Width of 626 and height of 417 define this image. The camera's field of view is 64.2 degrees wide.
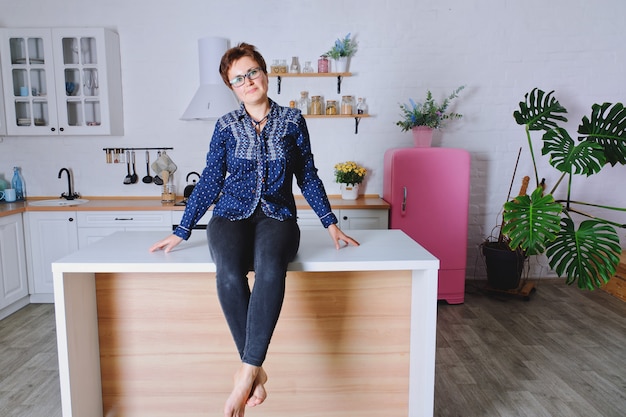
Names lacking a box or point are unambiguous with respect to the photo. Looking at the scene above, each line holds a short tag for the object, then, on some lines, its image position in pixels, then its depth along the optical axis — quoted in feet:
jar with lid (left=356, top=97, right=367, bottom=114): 13.07
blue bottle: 13.07
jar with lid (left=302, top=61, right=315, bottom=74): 12.89
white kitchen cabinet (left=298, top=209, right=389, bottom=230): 11.95
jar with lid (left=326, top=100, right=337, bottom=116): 12.90
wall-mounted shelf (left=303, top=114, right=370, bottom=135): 12.91
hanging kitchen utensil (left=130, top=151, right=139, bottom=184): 13.32
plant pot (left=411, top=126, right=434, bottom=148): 12.19
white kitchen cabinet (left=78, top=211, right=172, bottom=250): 11.86
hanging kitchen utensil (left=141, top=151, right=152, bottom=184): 13.37
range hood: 11.45
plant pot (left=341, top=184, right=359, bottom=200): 12.67
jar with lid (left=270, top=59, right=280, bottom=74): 12.75
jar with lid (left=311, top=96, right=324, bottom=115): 12.94
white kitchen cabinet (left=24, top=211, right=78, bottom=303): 11.79
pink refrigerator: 11.76
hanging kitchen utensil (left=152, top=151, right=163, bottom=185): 13.35
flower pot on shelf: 12.76
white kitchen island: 6.29
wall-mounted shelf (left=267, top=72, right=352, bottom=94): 12.73
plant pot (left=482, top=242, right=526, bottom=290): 12.11
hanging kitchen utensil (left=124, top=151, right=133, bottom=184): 13.34
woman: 5.28
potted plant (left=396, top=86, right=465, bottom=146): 12.25
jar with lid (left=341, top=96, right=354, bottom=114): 12.94
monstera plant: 9.02
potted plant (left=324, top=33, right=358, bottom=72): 12.67
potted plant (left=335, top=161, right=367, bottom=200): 12.61
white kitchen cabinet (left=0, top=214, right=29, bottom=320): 11.03
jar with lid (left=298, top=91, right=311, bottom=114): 12.90
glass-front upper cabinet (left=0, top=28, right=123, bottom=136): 12.07
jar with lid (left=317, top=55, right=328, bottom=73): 12.82
